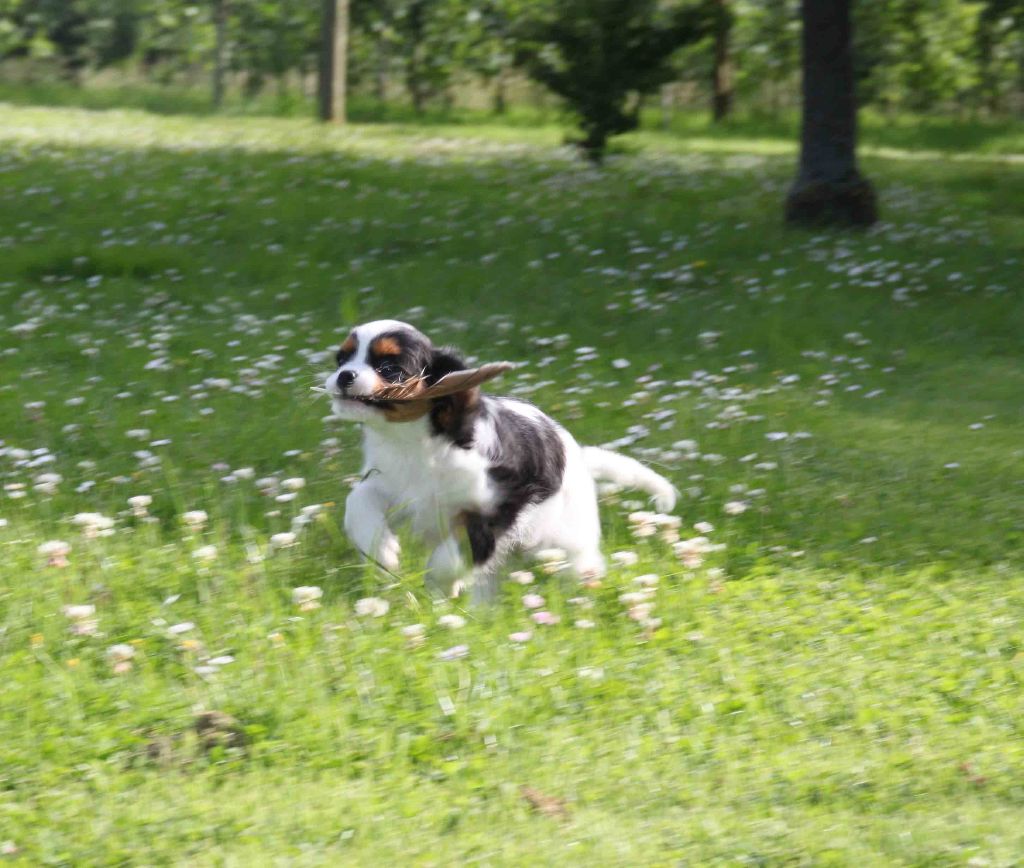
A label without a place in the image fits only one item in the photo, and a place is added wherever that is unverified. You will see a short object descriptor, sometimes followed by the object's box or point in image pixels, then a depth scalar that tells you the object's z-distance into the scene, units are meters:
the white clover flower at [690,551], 11.10
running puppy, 10.07
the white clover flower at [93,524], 10.51
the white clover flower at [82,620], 9.21
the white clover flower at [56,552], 10.06
